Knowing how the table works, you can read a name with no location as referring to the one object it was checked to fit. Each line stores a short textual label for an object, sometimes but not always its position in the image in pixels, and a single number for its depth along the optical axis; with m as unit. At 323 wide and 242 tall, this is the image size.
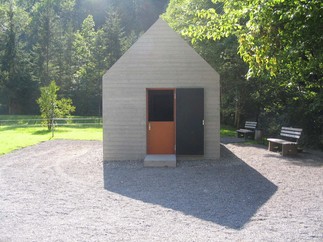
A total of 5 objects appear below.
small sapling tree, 23.89
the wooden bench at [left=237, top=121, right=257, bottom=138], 18.97
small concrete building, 11.69
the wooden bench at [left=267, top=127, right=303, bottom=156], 13.14
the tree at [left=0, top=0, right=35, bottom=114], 42.12
